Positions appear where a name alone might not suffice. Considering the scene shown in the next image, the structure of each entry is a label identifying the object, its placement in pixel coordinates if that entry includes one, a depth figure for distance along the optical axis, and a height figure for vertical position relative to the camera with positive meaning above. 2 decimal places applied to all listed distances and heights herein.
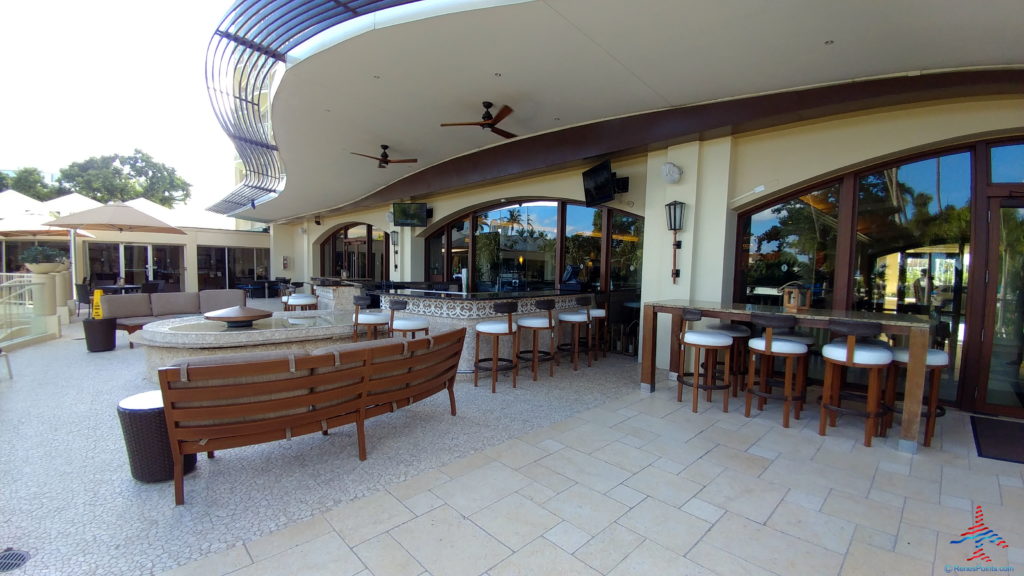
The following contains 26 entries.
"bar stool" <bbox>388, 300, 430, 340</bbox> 4.58 -0.65
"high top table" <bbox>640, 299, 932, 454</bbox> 2.91 -0.39
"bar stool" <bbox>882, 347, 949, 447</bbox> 3.02 -0.73
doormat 2.91 -1.26
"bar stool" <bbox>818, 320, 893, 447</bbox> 2.97 -0.63
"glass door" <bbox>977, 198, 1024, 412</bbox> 3.62 -0.33
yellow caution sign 5.84 -0.64
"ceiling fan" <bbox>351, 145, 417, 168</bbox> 6.29 +1.70
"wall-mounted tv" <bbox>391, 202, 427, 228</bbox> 9.15 +1.24
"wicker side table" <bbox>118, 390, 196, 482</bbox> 2.26 -0.99
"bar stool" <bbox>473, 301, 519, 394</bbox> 4.35 -0.69
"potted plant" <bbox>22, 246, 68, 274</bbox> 8.06 +0.10
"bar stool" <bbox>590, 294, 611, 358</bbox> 5.93 -0.85
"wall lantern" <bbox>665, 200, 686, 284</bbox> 4.85 +0.66
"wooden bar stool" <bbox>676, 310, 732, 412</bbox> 3.63 -0.70
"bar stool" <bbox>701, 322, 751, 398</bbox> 4.03 -0.75
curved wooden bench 2.06 -0.73
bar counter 4.88 -0.51
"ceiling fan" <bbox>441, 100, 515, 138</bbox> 4.48 +1.69
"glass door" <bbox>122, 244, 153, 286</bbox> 14.21 +0.00
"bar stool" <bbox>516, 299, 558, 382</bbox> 4.62 -0.66
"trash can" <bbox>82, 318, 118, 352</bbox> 5.77 -1.02
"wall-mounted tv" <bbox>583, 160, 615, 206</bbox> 5.75 +1.27
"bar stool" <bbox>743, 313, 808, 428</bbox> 3.30 -0.65
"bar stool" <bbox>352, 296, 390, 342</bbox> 5.10 -0.68
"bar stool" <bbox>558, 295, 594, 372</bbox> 5.11 -0.62
